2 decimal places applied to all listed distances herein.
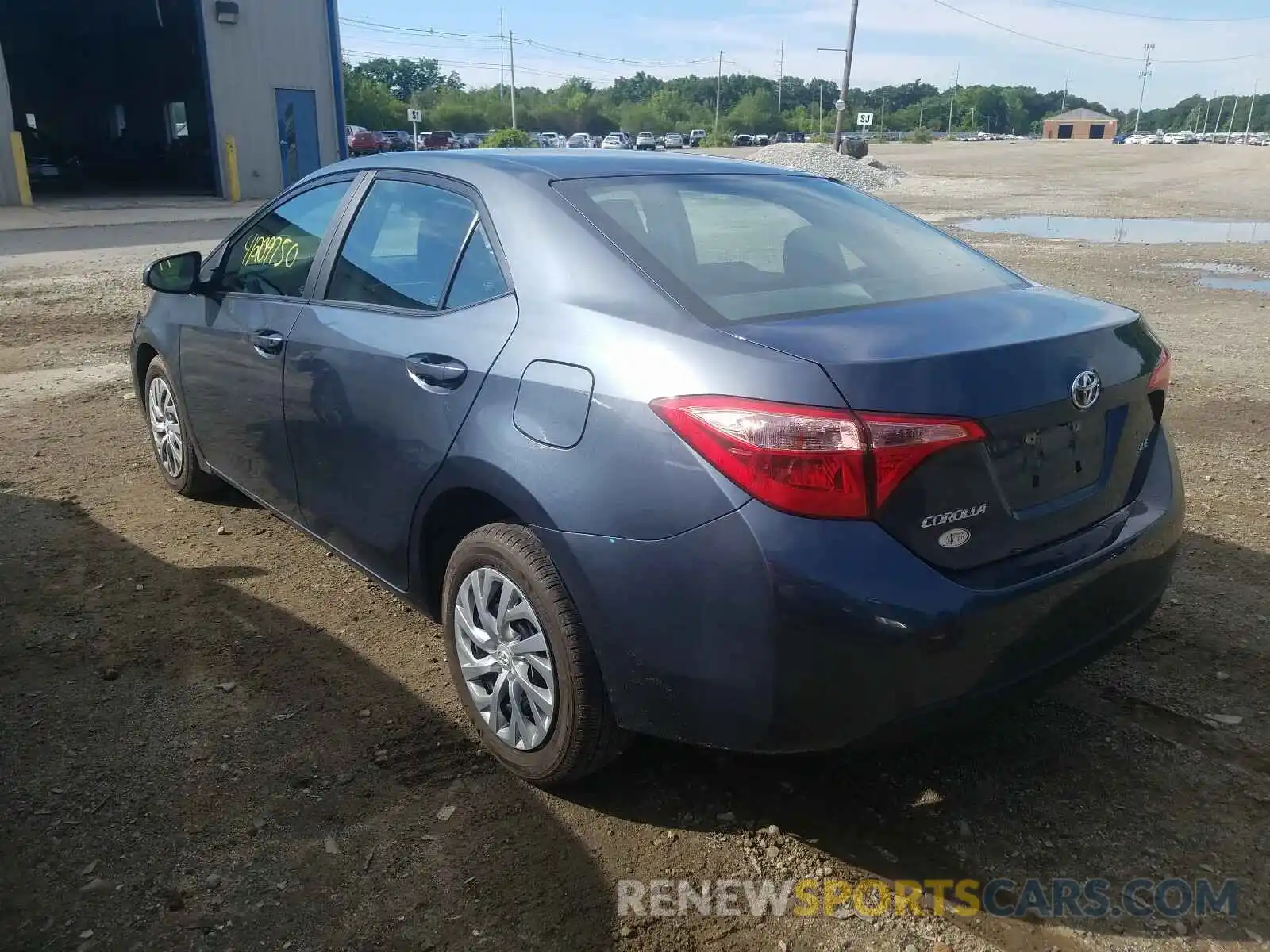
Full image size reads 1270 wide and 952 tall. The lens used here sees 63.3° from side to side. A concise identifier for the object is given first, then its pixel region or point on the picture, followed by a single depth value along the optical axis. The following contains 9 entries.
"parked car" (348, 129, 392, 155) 43.84
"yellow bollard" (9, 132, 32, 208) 22.53
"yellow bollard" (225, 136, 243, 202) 25.22
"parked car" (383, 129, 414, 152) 47.79
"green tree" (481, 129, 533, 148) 55.66
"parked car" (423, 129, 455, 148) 52.61
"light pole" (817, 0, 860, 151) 44.81
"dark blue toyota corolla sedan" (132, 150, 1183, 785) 2.23
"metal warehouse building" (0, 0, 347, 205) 24.69
